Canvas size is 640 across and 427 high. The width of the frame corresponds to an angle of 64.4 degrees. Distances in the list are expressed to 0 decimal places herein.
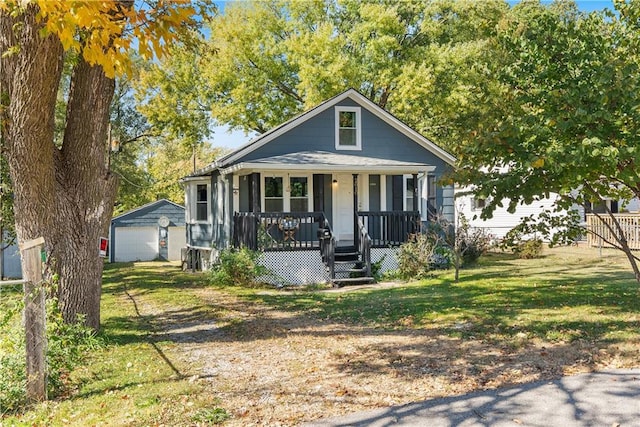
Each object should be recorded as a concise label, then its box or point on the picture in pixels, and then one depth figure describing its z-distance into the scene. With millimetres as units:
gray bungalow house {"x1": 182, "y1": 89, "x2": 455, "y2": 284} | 13938
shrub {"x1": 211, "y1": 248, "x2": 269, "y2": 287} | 13125
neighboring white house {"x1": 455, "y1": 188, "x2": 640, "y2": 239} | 23550
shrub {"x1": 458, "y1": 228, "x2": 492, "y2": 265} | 15906
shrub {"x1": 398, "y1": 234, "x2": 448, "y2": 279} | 13648
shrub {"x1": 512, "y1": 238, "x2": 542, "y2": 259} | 17503
